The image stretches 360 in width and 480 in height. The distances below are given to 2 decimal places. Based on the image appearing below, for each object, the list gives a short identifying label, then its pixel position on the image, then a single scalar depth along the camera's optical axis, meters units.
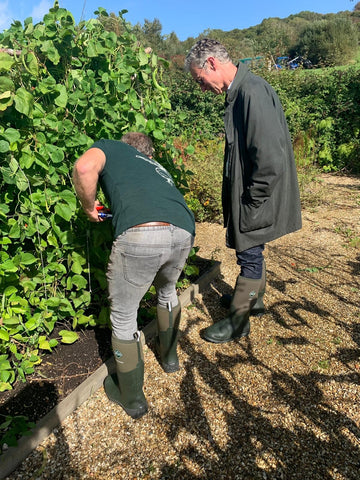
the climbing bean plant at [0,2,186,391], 2.10
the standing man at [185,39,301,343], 2.19
